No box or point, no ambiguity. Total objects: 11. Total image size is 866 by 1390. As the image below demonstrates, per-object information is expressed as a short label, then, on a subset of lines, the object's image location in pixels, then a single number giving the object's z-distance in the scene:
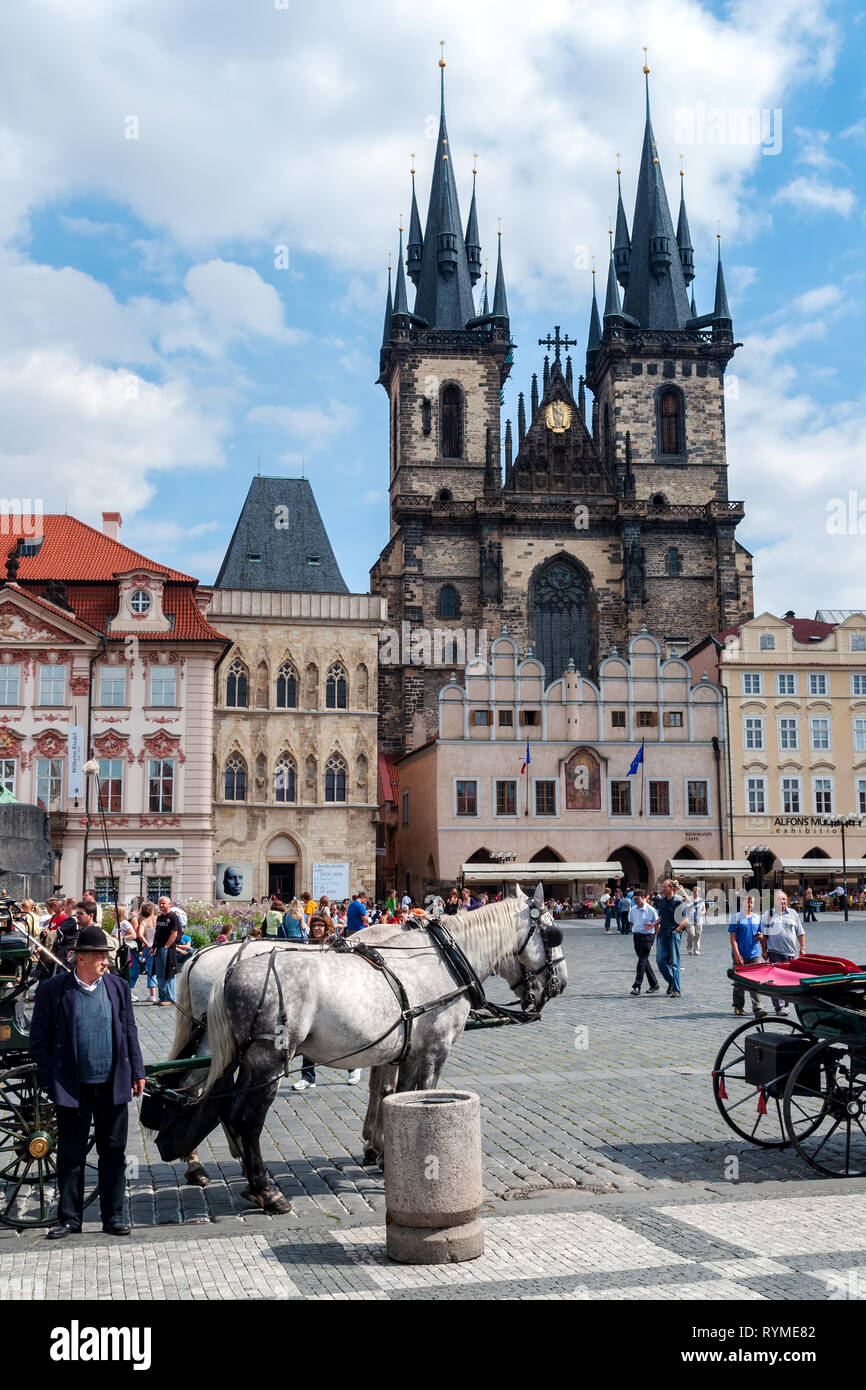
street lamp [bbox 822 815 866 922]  48.16
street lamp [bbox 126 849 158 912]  36.38
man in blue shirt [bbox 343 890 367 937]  22.36
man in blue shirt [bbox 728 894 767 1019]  15.72
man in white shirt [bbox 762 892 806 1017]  15.12
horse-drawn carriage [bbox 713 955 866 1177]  8.11
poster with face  45.48
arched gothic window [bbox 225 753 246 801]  46.72
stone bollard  6.24
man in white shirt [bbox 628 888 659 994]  19.11
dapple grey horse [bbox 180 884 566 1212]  7.29
